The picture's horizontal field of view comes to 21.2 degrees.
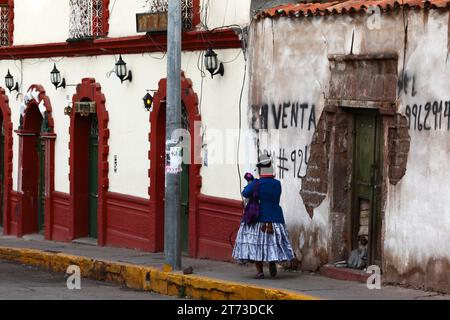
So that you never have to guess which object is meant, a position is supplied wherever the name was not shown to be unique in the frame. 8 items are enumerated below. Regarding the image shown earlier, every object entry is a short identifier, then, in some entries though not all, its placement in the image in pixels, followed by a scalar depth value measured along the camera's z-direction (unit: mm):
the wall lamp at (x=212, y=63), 18078
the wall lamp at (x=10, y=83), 25828
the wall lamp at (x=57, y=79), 23531
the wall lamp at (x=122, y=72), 21016
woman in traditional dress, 15281
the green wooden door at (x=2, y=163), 27469
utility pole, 15852
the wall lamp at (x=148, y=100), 20109
